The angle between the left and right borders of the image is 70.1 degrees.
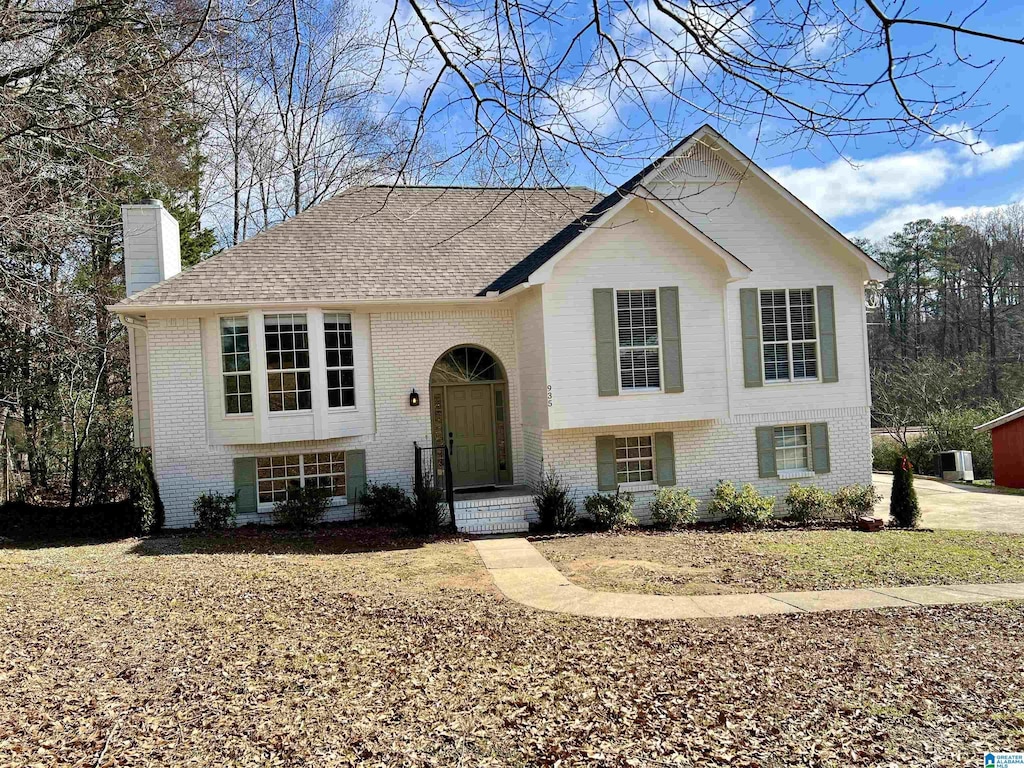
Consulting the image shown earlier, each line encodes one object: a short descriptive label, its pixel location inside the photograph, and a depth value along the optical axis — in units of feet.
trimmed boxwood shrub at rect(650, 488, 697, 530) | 47.32
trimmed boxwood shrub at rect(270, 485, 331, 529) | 45.98
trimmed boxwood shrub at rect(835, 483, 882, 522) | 50.31
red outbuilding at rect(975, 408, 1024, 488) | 78.18
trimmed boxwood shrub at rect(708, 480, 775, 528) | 48.39
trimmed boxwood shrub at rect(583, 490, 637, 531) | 45.96
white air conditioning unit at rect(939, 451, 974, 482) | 80.23
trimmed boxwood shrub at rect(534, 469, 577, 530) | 45.55
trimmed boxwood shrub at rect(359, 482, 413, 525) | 46.53
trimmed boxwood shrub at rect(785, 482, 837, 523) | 49.55
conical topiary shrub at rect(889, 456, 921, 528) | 48.03
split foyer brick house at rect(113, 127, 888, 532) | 45.60
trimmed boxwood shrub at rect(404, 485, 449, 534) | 43.98
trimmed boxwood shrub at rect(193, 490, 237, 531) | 45.16
